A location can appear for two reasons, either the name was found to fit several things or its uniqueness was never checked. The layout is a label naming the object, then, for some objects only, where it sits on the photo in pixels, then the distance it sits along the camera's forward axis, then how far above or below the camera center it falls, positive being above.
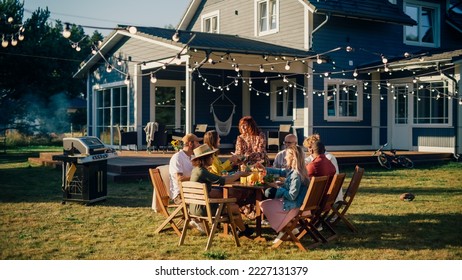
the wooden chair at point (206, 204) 5.35 -0.74
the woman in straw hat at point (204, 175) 5.54 -0.48
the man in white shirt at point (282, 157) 6.60 -0.38
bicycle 12.97 -0.78
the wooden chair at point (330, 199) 5.75 -0.75
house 13.95 +1.30
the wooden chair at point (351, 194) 6.24 -0.76
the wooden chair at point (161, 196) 6.18 -0.77
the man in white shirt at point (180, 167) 6.28 -0.45
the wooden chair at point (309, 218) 5.38 -0.89
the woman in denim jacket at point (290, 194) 5.51 -0.66
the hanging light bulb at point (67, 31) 6.58 +1.11
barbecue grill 8.10 -0.62
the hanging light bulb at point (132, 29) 6.83 +1.16
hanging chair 15.33 +0.03
